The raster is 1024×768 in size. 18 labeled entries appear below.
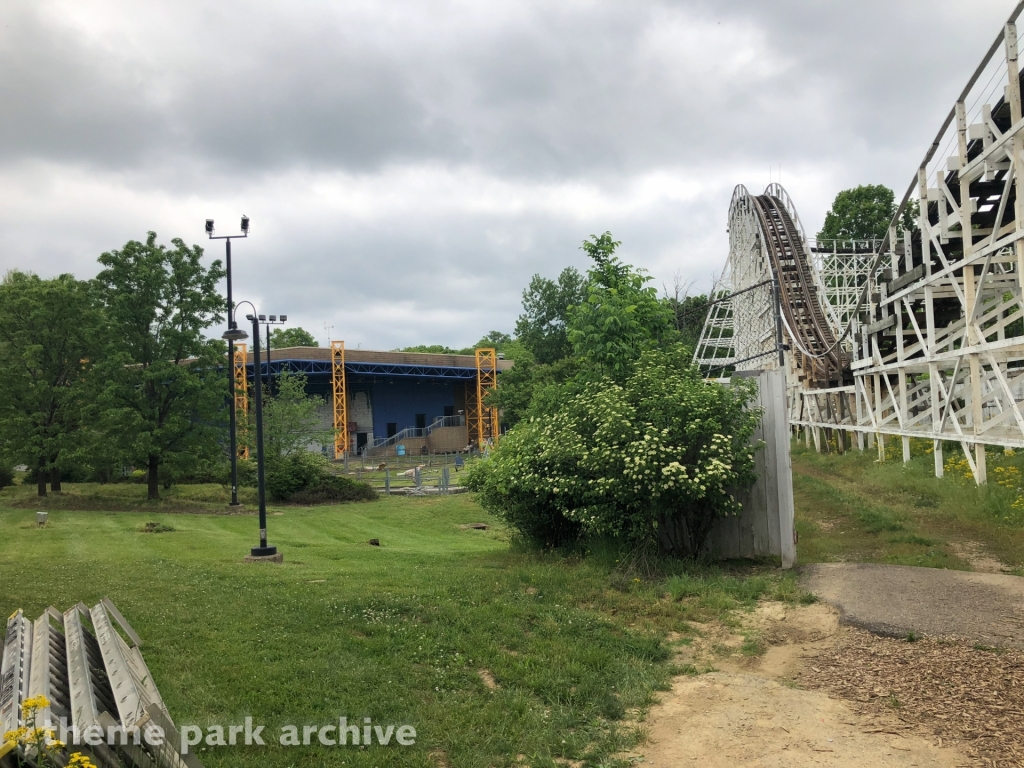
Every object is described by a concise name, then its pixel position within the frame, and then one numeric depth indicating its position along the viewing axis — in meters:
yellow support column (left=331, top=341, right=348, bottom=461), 52.03
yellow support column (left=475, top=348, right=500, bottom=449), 58.03
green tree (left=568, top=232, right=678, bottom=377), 12.28
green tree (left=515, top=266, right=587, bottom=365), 67.25
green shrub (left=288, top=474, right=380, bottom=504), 27.12
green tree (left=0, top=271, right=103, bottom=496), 23.55
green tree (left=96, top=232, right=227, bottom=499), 23.30
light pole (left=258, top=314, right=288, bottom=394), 31.95
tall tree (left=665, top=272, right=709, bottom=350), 26.72
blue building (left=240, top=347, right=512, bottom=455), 55.09
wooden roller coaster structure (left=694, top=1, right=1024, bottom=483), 13.10
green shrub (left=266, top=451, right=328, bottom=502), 27.06
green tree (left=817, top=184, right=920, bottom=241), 53.00
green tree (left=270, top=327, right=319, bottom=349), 91.12
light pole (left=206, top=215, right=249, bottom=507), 18.38
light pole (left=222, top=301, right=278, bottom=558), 12.62
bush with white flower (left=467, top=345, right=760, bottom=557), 8.88
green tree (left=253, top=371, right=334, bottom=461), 31.98
